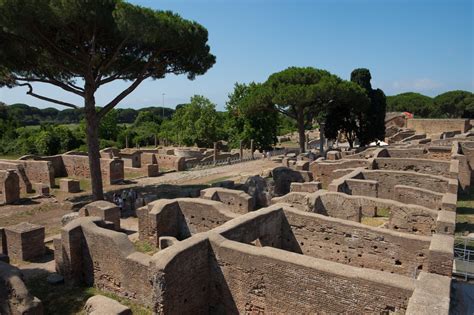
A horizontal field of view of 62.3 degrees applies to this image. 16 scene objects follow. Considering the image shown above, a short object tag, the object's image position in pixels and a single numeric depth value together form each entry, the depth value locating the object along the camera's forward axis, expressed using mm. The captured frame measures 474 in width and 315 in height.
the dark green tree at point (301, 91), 31078
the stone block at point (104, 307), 7075
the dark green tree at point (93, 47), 16281
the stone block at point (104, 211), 13703
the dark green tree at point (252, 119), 33562
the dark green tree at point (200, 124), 46719
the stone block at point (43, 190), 21500
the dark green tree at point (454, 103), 65000
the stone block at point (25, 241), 11922
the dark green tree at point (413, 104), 72500
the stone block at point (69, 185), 22641
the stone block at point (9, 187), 19798
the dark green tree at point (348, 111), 31688
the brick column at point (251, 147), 37862
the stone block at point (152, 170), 27250
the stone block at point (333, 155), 25680
